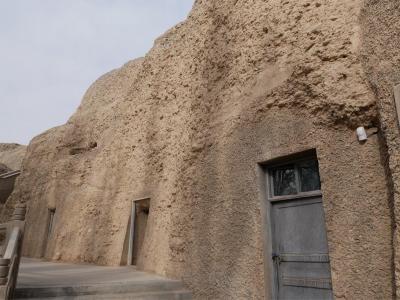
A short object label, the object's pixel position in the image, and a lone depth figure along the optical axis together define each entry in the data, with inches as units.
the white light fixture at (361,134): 144.2
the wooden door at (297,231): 159.6
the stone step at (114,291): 182.4
